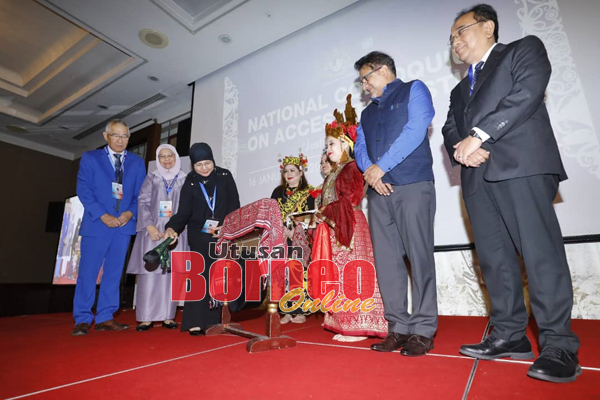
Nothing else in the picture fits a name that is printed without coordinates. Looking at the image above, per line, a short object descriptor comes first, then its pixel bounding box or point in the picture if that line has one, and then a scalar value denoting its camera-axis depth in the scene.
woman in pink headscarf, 2.77
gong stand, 1.74
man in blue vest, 1.67
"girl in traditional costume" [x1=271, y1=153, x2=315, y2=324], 3.02
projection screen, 2.60
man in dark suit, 1.25
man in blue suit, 2.73
